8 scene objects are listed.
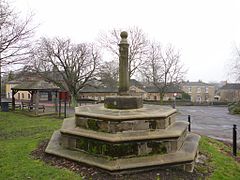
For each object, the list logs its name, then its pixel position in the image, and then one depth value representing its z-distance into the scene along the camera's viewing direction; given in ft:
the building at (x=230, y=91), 200.61
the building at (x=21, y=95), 184.63
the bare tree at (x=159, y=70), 103.76
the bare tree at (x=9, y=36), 41.47
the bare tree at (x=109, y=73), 102.44
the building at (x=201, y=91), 213.25
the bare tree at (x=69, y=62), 96.73
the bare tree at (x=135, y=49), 93.54
